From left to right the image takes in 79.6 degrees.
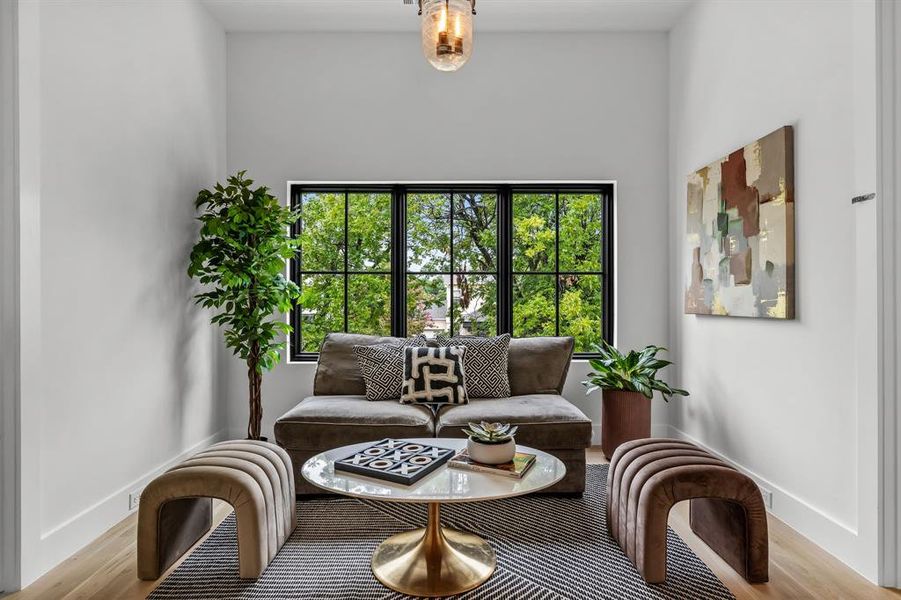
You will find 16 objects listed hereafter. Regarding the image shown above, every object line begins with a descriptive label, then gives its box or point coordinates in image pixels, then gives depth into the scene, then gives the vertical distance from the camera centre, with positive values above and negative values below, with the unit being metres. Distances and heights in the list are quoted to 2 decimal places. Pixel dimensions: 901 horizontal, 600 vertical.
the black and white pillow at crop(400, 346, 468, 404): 3.33 -0.48
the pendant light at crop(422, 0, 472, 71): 2.21 +1.10
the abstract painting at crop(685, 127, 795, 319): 2.68 +0.37
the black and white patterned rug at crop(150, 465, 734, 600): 2.04 -1.09
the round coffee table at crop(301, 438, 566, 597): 1.89 -0.92
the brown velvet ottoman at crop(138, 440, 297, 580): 2.11 -0.82
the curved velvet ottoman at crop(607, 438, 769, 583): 2.10 -0.83
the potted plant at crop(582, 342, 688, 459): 3.59 -0.62
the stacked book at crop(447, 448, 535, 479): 2.06 -0.65
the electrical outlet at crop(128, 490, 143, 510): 2.82 -1.04
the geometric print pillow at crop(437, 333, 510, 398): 3.47 -0.44
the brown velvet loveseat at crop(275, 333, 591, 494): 2.96 -0.69
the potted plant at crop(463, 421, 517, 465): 2.12 -0.58
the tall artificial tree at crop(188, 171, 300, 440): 3.35 +0.21
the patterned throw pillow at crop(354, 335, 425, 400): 3.42 -0.44
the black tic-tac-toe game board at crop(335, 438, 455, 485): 2.01 -0.64
